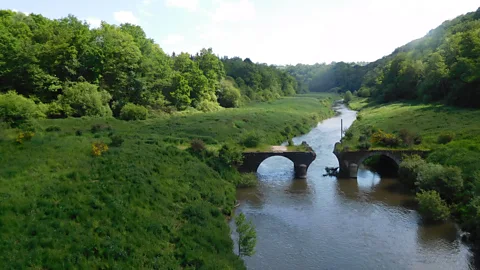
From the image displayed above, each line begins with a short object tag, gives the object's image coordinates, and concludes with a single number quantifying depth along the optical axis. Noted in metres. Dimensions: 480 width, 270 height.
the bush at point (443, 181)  36.22
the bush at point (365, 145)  47.96
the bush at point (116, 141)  41.33
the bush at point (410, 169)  42.72
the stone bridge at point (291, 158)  48.50
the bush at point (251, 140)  51.62
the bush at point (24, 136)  36.83
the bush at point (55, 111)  58.75
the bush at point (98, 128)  50.20
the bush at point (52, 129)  48.06
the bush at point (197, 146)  45.96
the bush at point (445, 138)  48.53
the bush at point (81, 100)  61.03
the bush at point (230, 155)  45.72
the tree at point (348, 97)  166.29
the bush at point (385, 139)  48.59
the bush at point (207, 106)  94.57
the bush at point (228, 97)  115.38
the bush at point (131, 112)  67.62
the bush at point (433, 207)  33.81
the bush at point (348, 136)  57.10
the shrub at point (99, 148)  35.97
